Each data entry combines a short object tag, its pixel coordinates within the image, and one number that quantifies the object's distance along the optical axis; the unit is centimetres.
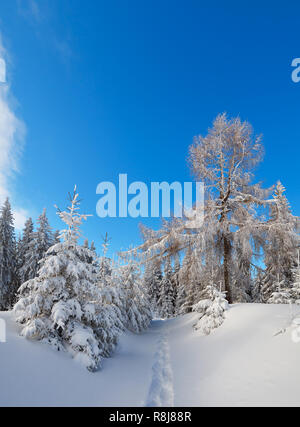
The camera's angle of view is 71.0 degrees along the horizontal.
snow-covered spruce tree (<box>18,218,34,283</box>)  2345
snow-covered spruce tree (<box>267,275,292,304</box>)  1299
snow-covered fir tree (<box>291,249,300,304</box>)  1350
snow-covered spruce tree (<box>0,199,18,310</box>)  2253
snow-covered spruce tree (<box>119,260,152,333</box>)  1473
